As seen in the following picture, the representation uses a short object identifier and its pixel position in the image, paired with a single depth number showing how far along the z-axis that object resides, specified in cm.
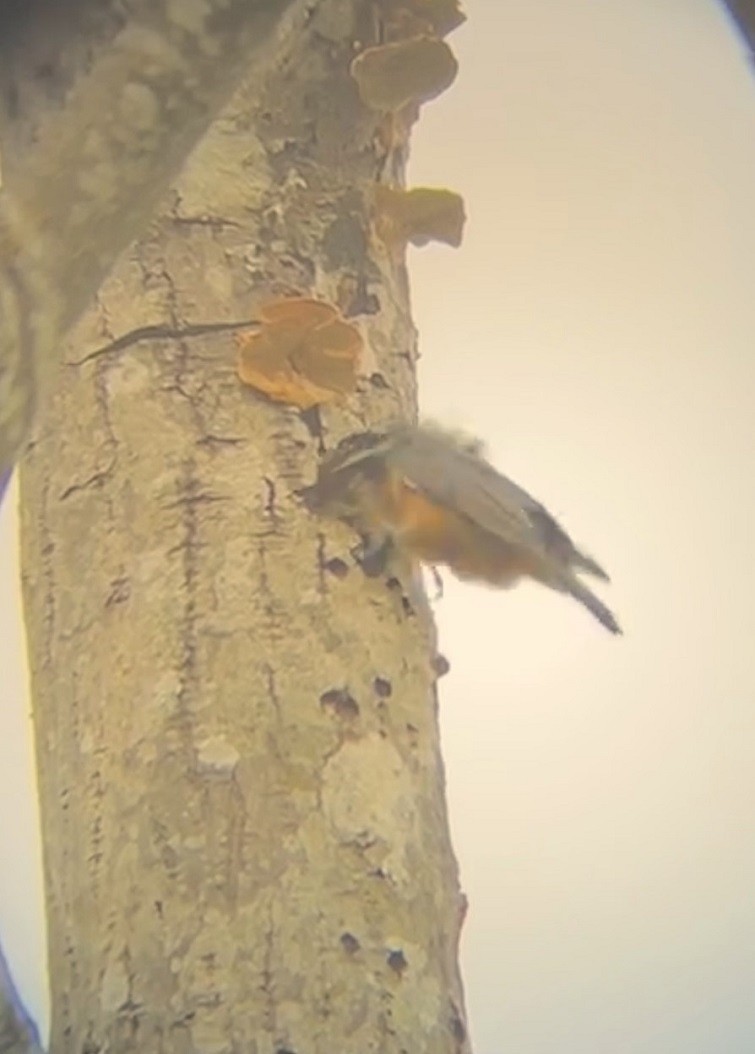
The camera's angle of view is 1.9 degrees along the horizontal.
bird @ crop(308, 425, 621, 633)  657
